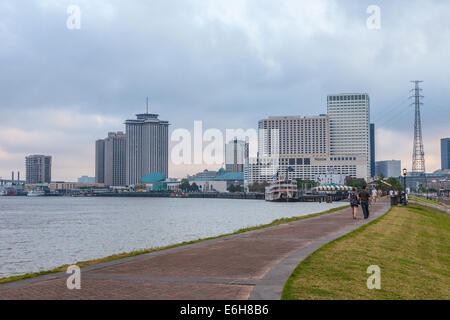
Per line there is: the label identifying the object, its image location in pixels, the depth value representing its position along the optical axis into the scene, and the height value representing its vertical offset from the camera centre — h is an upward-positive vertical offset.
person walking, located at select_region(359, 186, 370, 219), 31.45 -1.73
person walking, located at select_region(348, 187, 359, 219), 32.81 -1.85
